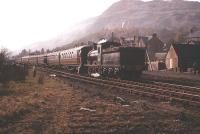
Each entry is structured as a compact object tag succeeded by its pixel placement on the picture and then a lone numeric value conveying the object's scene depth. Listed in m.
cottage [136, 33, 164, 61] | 95.00
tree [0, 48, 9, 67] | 30.33
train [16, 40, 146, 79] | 26.23
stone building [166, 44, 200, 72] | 52.41
